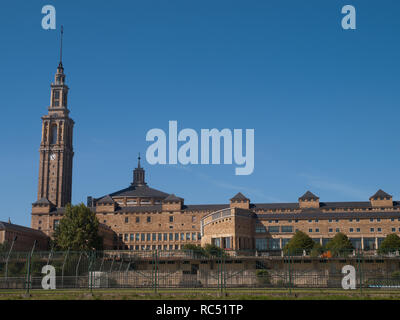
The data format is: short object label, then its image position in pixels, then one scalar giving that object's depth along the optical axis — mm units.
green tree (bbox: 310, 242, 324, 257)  65131
